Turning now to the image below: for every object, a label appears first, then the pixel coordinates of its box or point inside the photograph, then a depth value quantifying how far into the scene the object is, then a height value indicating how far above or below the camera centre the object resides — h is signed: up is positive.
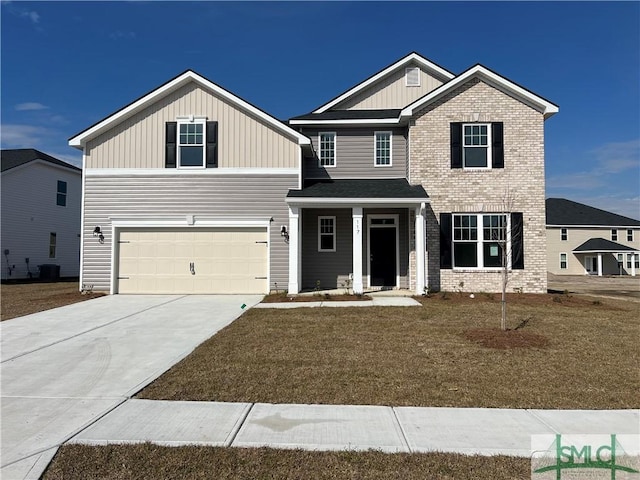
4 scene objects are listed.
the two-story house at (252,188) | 14.03 +2.34
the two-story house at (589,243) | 35.00 +1.14
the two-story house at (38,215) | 21.45 +2.30
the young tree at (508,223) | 13.75 +1.09
